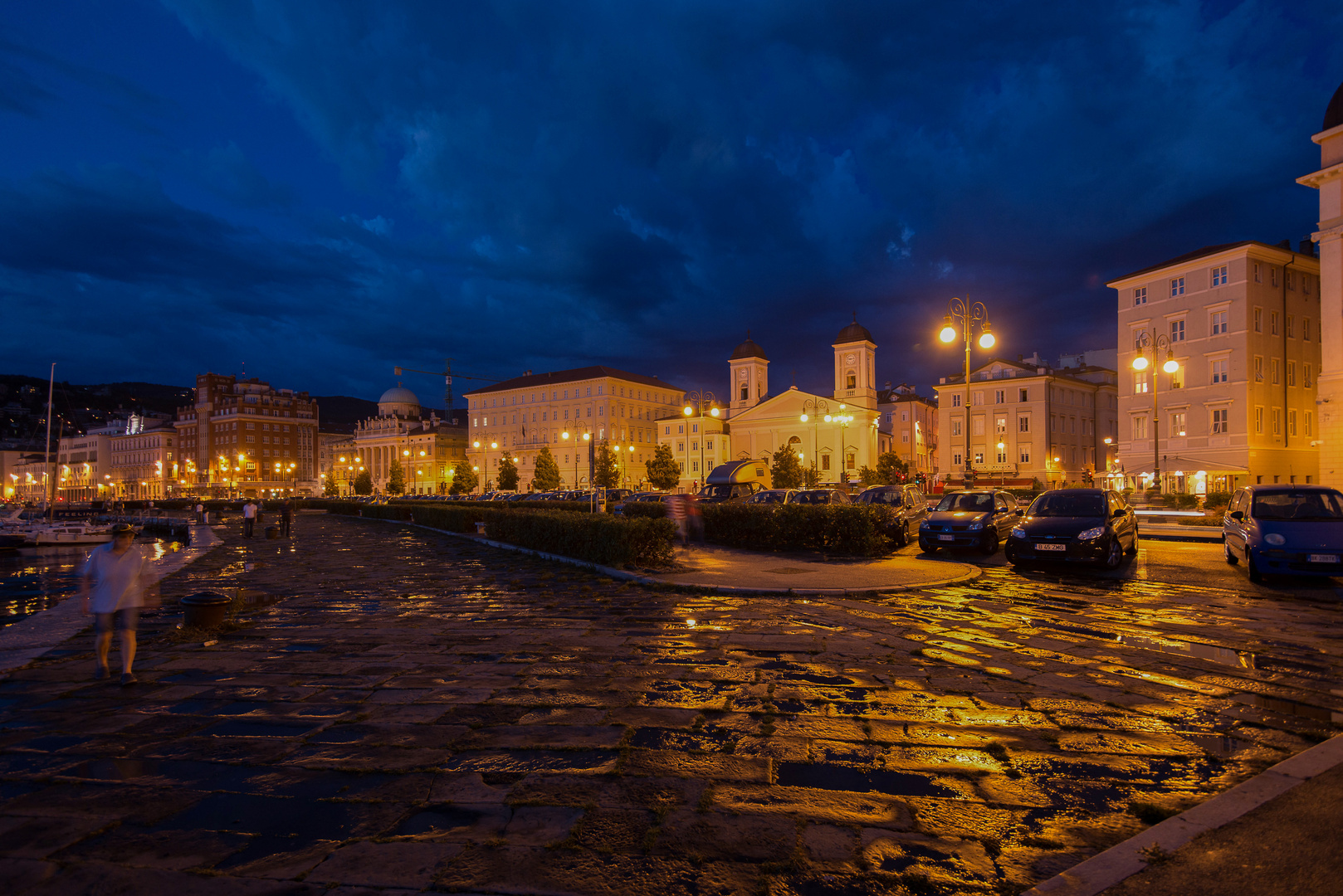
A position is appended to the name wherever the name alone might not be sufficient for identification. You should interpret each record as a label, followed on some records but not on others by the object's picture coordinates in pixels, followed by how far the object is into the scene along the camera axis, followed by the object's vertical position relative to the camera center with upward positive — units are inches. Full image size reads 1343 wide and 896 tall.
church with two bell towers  3346.5 +242.6
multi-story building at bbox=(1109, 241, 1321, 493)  1851.6 +278.5
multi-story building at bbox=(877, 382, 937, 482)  3828.7 +248.4
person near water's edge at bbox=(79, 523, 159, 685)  261.3 -49.5
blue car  430.6 -41.2
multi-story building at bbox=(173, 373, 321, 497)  5260.8 +234.9
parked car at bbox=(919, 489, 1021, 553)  642.2 -52.9
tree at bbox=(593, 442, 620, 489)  3319.4 -6.1
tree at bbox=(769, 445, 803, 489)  2709.2 -0.5
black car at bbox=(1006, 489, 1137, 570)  520.4 -48.5
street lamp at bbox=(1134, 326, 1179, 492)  1084.1 +173.3
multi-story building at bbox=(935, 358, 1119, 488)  2824.8 +210.2
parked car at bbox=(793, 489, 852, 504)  840.8 -36.4
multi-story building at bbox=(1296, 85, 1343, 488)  1328.7 +370.5
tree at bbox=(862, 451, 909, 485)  3029.0 -1.7
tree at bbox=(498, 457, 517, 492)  3464.6 -36.9
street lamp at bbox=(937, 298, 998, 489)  780.6 +171.3
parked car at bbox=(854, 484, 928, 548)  747.4 -39.9
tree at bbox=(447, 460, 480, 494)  3762.3 -59.8
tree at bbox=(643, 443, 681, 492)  3363.7 -18.0
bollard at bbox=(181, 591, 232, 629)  351.9 -75.2
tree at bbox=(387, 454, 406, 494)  4377.5 -76.4
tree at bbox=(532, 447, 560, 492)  3361.2 -27.6
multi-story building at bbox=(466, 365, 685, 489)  4247.0 +342.6
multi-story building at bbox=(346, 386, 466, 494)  5044.3 +156.7
